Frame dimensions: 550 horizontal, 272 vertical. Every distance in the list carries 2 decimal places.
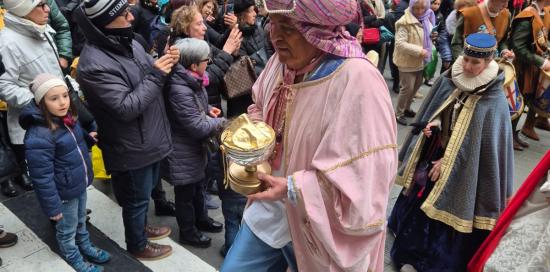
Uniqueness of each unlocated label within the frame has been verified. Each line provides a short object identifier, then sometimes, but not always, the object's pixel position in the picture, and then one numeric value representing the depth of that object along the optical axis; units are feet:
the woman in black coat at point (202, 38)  12.51
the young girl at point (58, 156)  9.30
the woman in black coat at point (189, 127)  10.69
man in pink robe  5.53
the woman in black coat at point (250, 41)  13.65
